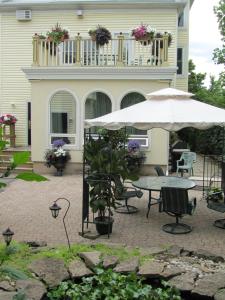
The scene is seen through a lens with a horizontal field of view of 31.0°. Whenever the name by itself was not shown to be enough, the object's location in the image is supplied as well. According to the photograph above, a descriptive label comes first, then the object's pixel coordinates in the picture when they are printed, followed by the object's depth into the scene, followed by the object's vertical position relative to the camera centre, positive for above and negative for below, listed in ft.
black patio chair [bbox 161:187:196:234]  25.35 -4.46
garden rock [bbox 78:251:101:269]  18.42 -6.00
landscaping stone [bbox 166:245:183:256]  21.15 -6.34
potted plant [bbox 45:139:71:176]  46.91 -3.21
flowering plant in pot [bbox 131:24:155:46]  47.50 +11.27
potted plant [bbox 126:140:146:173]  46.16 -2.97
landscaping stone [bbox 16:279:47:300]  15.25 -6.20
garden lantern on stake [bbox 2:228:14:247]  16.92 -4.45
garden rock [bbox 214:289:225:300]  15.53 -6.35
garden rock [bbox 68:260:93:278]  17.67 -6.23
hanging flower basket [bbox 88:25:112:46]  47.21 +10.98
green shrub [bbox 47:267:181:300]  14.89 -6.09
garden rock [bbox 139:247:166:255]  20.80 -6.26
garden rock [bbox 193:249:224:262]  20.76 -6.47
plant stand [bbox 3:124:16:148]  56.25 -0.59
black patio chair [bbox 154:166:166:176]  34.87 -3.51
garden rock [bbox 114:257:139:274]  17.89 -6.12
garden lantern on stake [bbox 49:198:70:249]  21.05 -4.18
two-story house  47.39 +5.53
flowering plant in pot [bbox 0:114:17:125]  55.67 +1.21
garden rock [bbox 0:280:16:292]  15.79 -6.18
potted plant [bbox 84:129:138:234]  24.80 -2.62
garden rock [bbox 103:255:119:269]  18.33 -6.05
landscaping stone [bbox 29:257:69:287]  16.97 -6.13
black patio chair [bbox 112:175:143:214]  24.98 -4.78
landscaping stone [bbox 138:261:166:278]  17.85 -6.22
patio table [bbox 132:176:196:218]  29.07 -3.99
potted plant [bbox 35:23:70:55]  48.14 +11.07
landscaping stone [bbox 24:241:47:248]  22.61 -6.41
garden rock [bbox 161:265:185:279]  17.69 -6.25
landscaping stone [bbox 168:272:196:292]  16.55 -6.33
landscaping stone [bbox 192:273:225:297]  16.17 -6.31
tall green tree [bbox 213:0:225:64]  84.28 +21.52
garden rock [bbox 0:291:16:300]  14.42 -6.02
